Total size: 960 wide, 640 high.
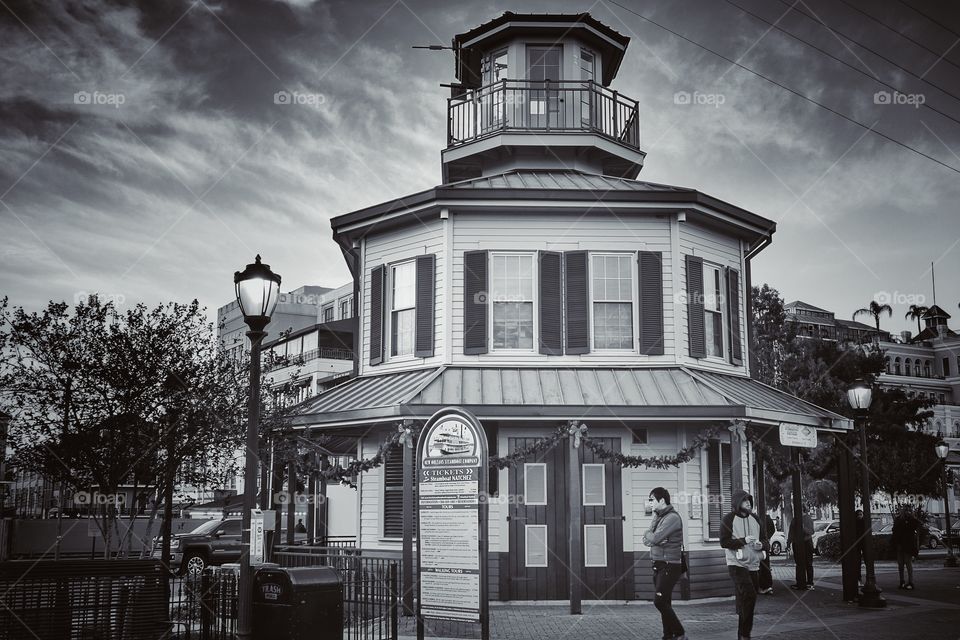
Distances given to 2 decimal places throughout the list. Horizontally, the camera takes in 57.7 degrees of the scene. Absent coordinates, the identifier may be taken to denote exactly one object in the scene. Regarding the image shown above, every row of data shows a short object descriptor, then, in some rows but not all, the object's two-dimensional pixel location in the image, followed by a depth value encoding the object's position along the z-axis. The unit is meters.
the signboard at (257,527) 12.27
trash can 8.55
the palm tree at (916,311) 82.56
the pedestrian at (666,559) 10.49
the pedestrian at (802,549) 17.48
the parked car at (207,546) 23.14
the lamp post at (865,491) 14.96
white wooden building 15.34
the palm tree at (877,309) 73.31
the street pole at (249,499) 8.16
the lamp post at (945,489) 26.66
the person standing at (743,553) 10.48
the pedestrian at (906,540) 18.45
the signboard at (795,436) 14.95
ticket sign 9.68
